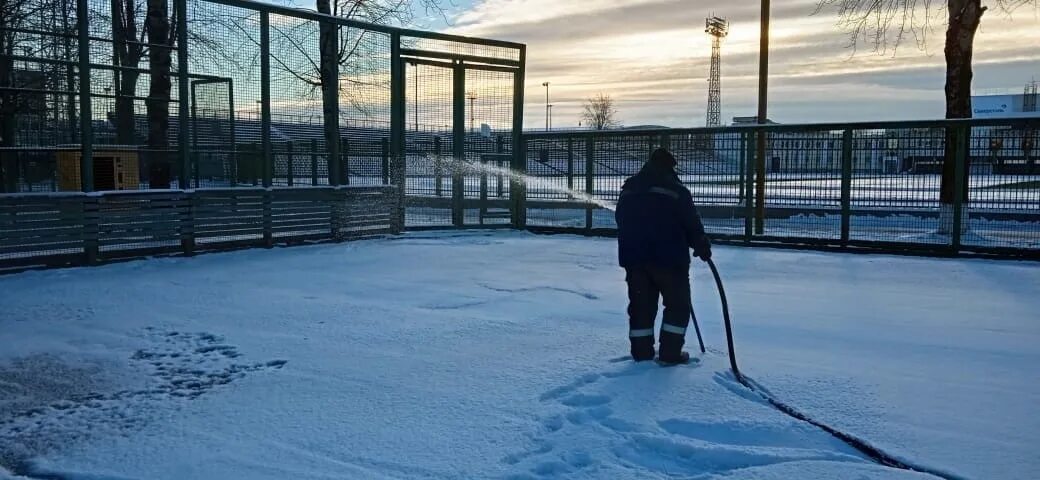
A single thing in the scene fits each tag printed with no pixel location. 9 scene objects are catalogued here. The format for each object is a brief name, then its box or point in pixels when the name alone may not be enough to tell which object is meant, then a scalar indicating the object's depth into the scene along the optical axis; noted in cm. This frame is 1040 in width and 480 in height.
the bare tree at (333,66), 1327
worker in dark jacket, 580
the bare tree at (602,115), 10238
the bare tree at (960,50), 1546
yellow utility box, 1111
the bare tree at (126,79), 1173
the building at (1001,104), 7724
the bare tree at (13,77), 1033
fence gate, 1534
